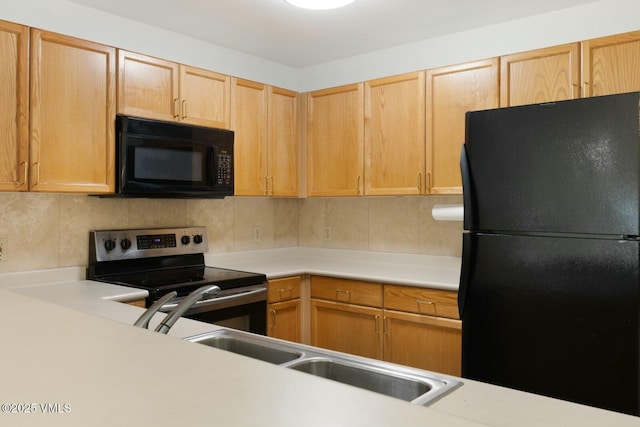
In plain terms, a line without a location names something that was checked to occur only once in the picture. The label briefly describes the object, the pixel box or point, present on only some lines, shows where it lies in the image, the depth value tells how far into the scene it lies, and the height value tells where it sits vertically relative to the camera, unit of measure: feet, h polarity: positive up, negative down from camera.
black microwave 8.40 +0.99
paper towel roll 9.15 +0.04
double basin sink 3.39 -1.16
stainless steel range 8.30 -1.16
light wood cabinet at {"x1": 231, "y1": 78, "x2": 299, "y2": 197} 10.50 +1.68
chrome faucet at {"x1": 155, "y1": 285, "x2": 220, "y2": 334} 3.71 -0.73
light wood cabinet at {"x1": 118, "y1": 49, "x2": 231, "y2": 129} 8.57 +2.29
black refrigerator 5.21 -0.39
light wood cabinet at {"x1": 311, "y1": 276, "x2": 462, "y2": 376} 8.63 -2.05
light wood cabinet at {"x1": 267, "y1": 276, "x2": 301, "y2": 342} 9.80 -1.92
